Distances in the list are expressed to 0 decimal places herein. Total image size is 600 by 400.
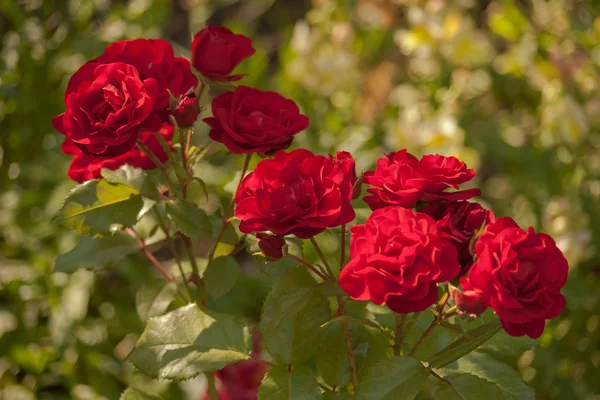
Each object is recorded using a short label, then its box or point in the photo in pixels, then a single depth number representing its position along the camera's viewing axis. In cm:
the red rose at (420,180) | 164
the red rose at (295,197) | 163
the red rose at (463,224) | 163
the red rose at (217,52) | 171
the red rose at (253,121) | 168
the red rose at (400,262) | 161
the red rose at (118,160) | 174
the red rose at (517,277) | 160
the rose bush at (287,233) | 161
